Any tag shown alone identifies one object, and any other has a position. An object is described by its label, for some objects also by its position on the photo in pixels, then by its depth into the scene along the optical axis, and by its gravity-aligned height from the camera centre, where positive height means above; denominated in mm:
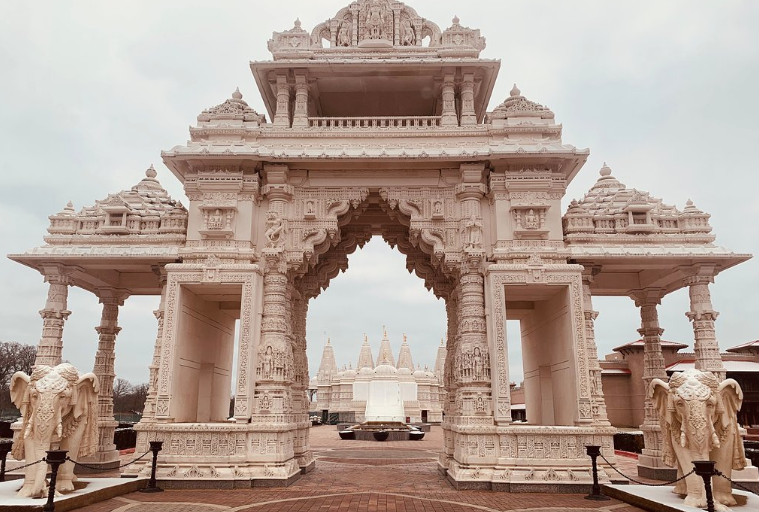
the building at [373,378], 45469 +801
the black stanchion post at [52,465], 8328 -1116
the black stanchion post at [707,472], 7863 -1063
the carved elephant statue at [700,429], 8797 -539
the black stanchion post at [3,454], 11031 -1223
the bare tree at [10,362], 47844 +2596
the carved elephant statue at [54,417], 9258 -428
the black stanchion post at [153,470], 11180 -1566
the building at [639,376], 27188 +1010
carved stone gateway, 11922 +3396
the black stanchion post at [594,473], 10664 -1490
